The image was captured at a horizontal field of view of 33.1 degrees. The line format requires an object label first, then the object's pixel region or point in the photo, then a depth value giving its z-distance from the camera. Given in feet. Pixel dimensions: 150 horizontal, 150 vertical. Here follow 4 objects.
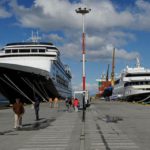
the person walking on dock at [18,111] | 38.49
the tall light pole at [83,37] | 82.85
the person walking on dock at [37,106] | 51.68
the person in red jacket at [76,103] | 76.12
